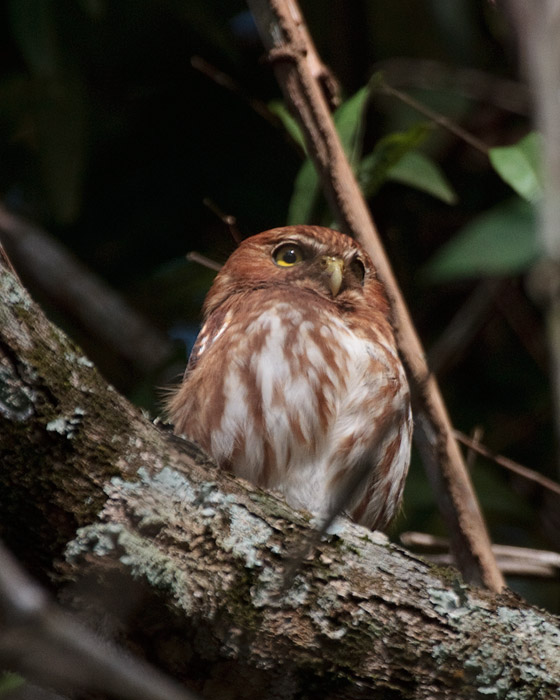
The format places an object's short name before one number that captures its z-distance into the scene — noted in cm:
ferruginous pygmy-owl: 649
